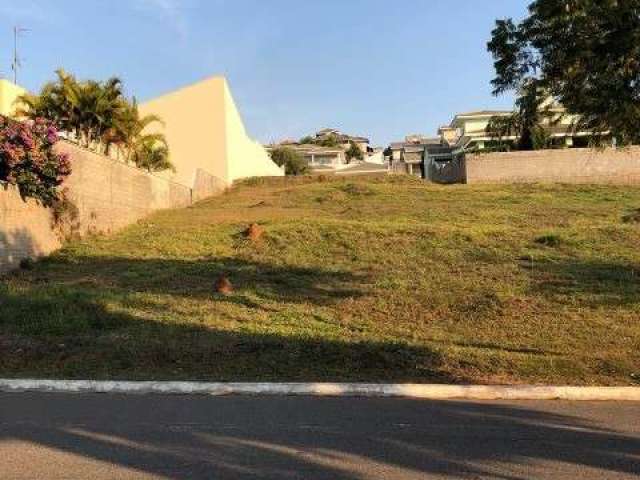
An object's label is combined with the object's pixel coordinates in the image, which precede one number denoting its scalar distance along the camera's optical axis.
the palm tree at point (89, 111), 27.62
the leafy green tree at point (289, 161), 69.62
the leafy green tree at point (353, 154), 97.38
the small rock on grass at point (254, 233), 15.70
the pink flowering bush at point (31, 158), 11.27
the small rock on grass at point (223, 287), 11.49
